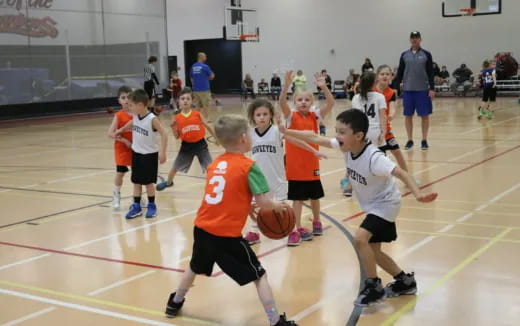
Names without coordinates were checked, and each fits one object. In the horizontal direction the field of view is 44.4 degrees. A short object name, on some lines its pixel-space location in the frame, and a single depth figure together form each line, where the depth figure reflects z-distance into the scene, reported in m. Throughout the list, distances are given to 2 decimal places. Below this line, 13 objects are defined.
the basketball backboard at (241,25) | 31.11
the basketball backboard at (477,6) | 26.91
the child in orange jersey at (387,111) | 8.24
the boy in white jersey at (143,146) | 7.27
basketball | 4.38
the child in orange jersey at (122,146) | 7.76
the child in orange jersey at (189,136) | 8.73
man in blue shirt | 19.44
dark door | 37.64
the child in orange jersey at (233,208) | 3.91
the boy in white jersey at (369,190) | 4.29
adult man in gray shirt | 11.95
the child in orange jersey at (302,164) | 6.07
